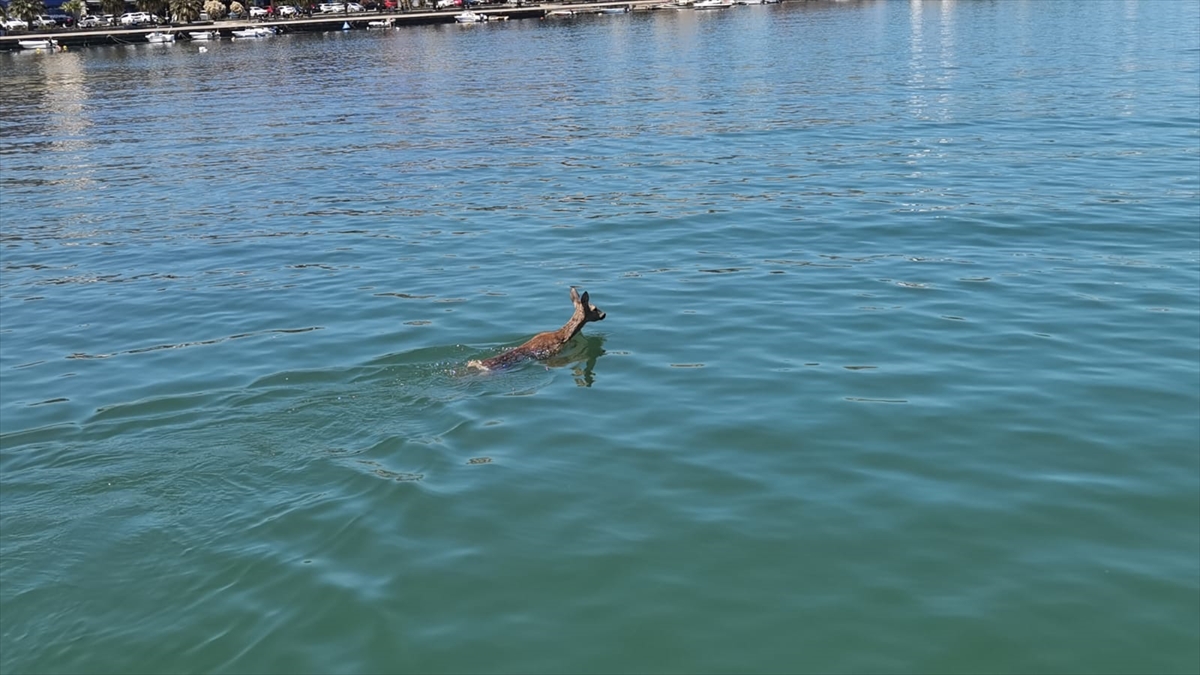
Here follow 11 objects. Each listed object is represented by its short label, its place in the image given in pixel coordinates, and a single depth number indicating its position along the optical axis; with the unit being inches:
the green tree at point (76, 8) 4682.6
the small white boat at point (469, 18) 4657.2
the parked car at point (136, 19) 4424.2
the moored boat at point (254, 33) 4138.8
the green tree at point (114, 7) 4692.4
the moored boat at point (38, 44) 3836.1
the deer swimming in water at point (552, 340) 506.6
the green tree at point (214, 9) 4726.9
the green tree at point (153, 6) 4645.7
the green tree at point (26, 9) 4338.1
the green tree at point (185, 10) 4554.6
